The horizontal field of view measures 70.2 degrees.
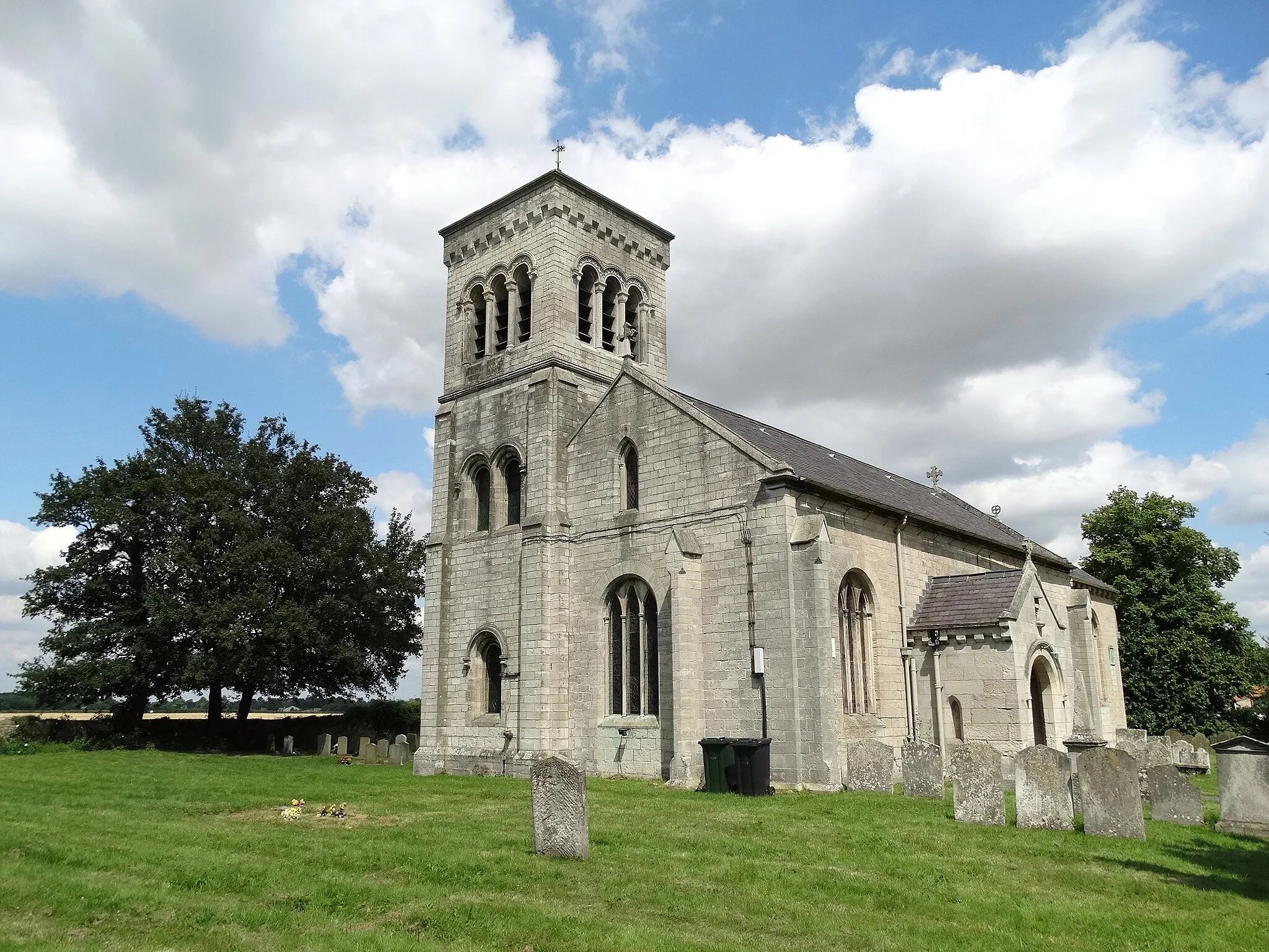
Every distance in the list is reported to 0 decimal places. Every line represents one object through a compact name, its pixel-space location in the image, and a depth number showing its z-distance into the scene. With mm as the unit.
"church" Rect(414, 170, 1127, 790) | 20688
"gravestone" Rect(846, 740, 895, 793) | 18750
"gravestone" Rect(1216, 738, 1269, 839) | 13984
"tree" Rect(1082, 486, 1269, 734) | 40719
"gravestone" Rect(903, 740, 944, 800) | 17609
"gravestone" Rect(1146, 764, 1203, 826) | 15148
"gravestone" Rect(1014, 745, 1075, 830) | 13875
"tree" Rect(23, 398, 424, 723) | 35344
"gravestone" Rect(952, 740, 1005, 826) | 14258
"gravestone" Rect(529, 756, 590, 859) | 11070
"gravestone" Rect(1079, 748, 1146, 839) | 13227
